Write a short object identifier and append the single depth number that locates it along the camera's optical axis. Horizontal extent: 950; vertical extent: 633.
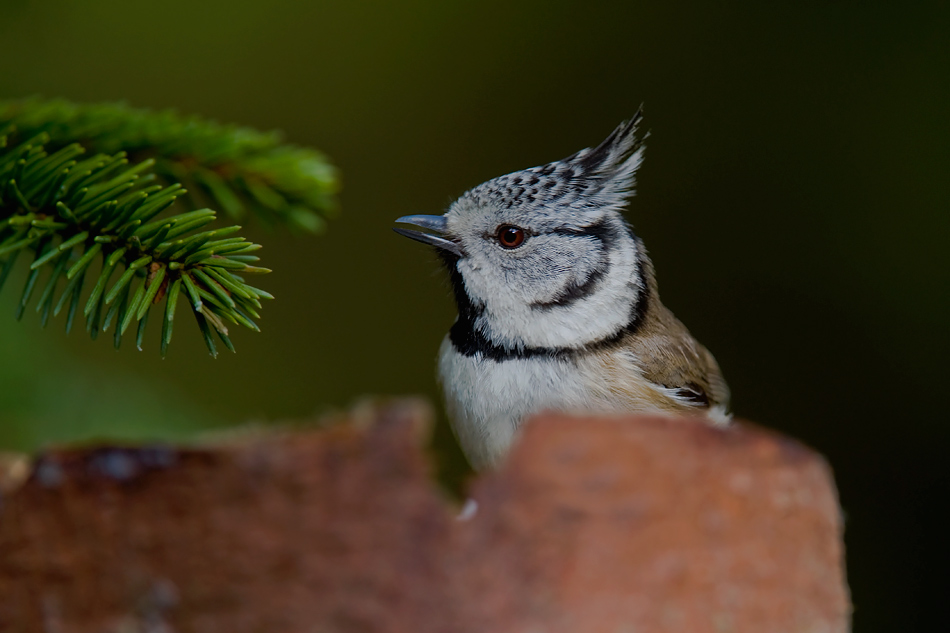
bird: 1.87
